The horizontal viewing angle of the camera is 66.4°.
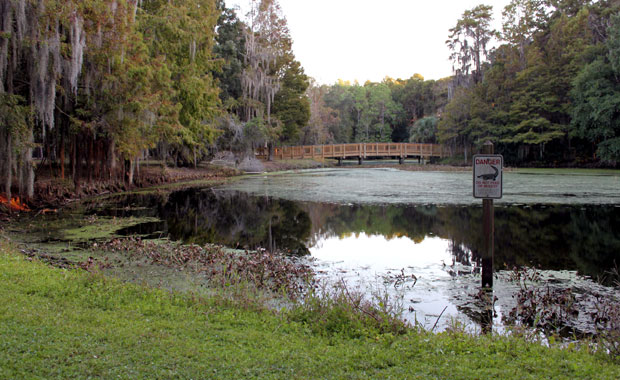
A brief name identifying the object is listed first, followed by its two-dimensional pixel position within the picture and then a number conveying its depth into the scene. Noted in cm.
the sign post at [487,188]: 621
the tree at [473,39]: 4456
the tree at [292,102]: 4522
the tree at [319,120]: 5832
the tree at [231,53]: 3739
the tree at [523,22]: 4012
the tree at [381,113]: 6679
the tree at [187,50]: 2012
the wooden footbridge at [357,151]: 5119
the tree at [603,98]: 2941
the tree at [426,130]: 5188
